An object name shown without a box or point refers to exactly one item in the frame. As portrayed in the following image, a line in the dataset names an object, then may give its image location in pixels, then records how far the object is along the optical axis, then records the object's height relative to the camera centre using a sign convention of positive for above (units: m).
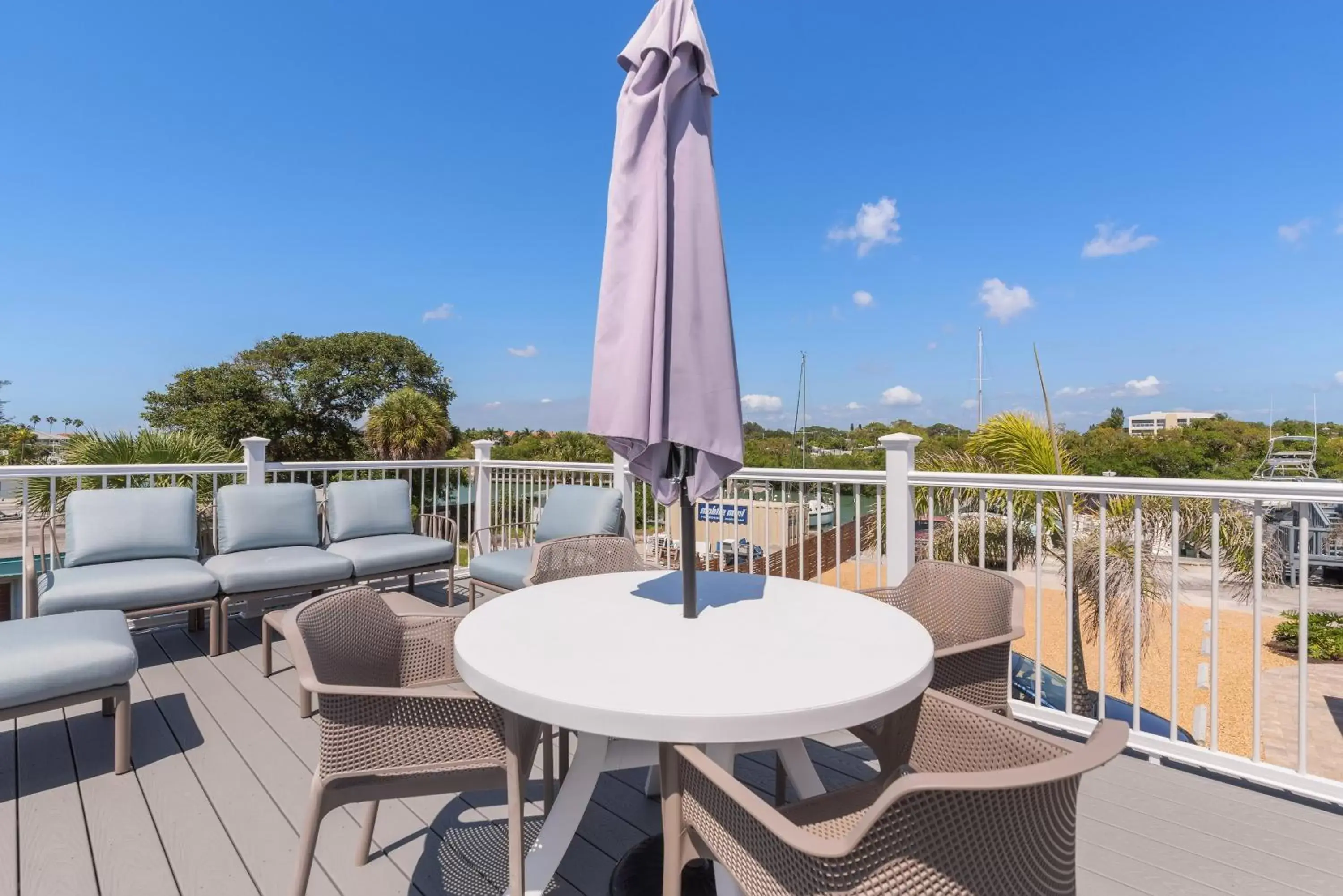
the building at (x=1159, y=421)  40.41 +1.93
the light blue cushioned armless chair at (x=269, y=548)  3.68 -0.66
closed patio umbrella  1.62 +0.47
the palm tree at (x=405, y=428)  21.19 +0.81
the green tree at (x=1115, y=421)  41.06 +1.99
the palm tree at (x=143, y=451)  8.12 +0.03
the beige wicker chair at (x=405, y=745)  1.46 -0.71
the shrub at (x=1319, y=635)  15.09 -4.79
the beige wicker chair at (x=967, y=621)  1.87 -0.59
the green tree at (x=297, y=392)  26.92 +2.86
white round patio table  1.16 -0.48
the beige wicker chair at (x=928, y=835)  0.90 -0.60
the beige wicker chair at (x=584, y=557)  2.71 -0.48
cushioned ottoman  2.20 -0.80
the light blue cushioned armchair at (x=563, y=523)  4.05 -0.52
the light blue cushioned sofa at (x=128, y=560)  3.23 -0.65
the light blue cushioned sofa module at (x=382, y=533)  4.30 -0.64
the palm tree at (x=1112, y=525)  7.85 -1.06
